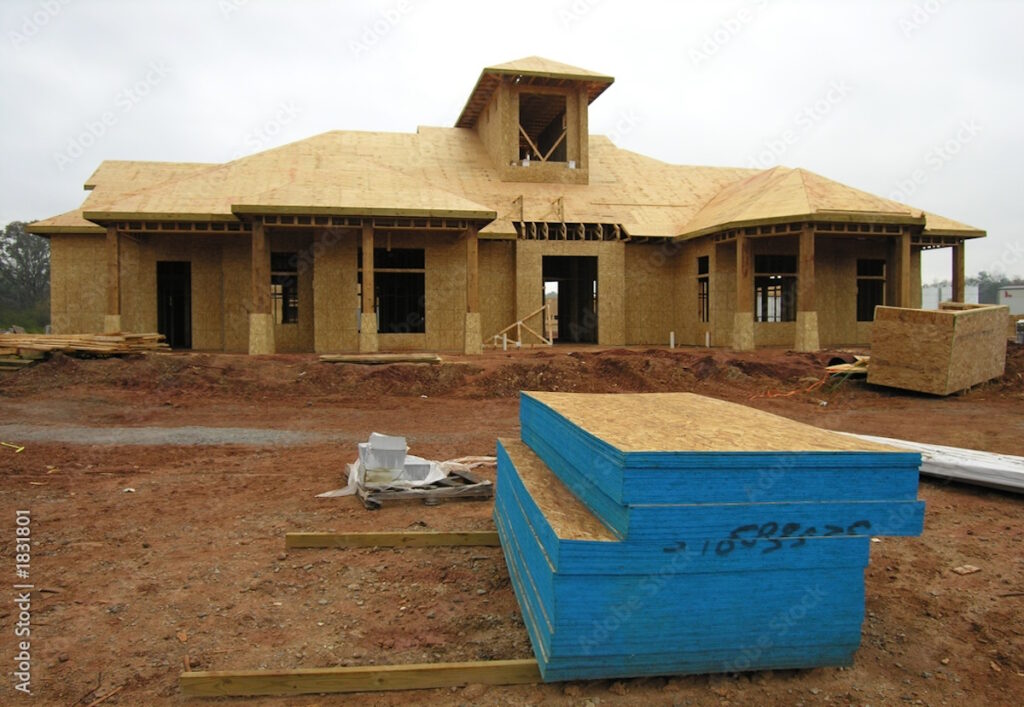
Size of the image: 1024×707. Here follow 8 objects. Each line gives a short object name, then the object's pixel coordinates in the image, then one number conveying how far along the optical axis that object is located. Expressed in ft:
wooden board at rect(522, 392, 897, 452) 10.02
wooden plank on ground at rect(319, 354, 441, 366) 50.08
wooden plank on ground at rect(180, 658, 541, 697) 10.00
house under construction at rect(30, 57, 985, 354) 56.70
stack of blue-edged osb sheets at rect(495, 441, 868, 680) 9.48
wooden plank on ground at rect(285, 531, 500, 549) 16.14
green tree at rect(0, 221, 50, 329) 174.09
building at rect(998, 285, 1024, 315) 129.89
